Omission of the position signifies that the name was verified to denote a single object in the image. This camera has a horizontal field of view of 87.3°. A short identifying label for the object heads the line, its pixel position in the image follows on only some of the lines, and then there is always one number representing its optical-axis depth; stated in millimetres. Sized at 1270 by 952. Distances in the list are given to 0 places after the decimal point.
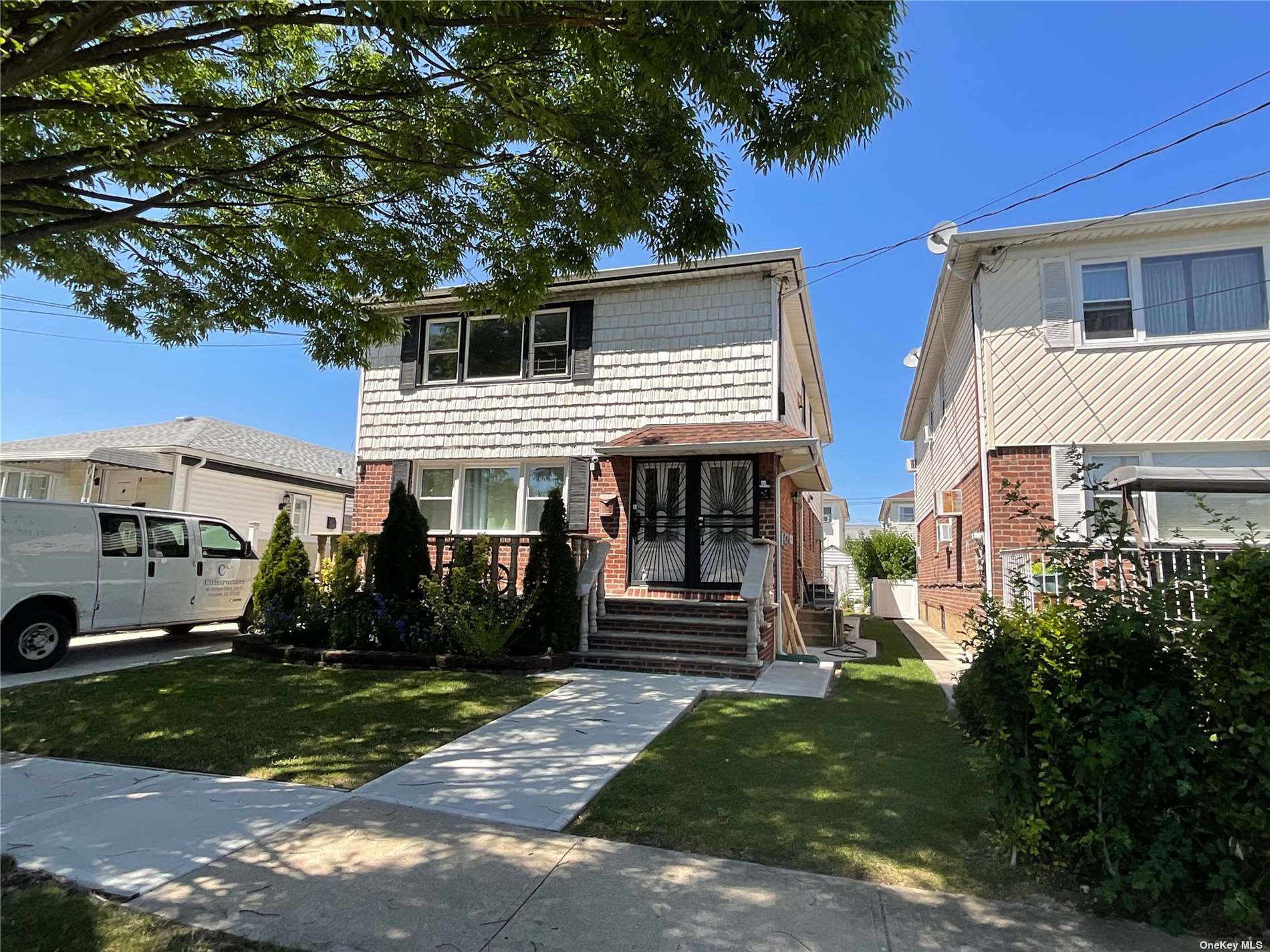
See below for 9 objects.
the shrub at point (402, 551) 8992
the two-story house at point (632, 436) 9477
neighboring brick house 8742
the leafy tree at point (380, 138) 3326
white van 7750
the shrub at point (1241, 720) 2562
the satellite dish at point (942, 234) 10023
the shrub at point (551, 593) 8422
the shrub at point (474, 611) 8078
